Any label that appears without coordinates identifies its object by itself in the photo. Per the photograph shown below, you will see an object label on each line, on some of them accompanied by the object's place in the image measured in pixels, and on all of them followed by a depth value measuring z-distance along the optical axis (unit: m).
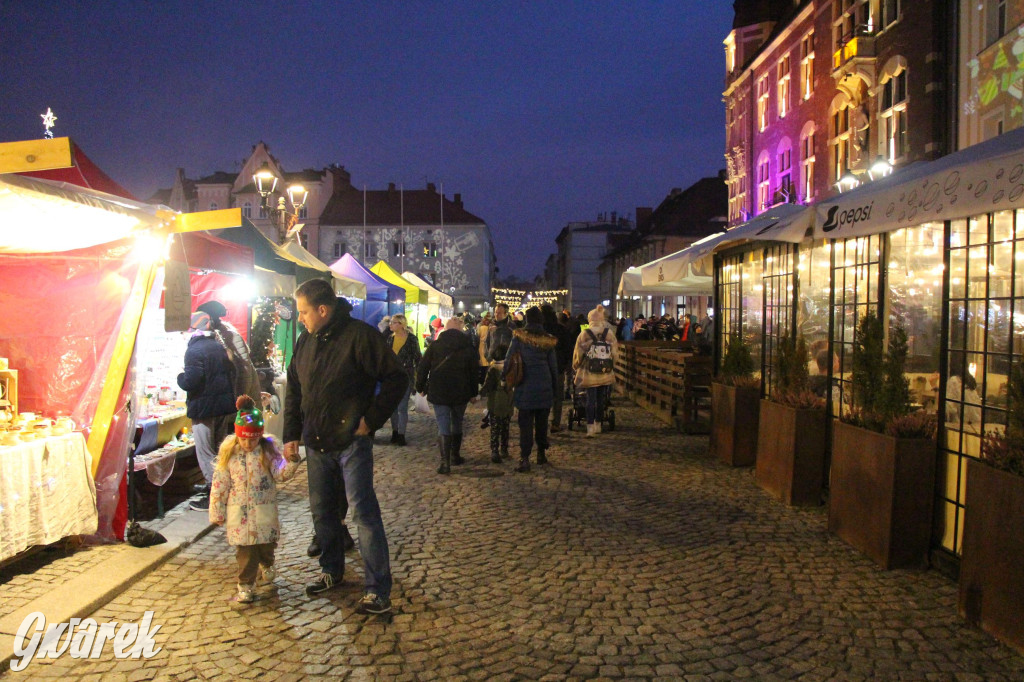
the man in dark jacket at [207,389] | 6.12
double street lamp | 12.70
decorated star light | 6.81
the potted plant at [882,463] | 4.93
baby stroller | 11.37
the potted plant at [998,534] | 3.71
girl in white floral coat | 4.41
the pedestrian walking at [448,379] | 8.12
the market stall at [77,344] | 4.98
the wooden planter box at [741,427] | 8.44
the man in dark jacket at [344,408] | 4.23
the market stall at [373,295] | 15.35
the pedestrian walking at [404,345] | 10.66
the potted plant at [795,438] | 6.65
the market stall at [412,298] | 18.75
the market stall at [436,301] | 23.31
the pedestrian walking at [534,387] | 8.56
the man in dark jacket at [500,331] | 10.48
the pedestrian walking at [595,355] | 10.38
